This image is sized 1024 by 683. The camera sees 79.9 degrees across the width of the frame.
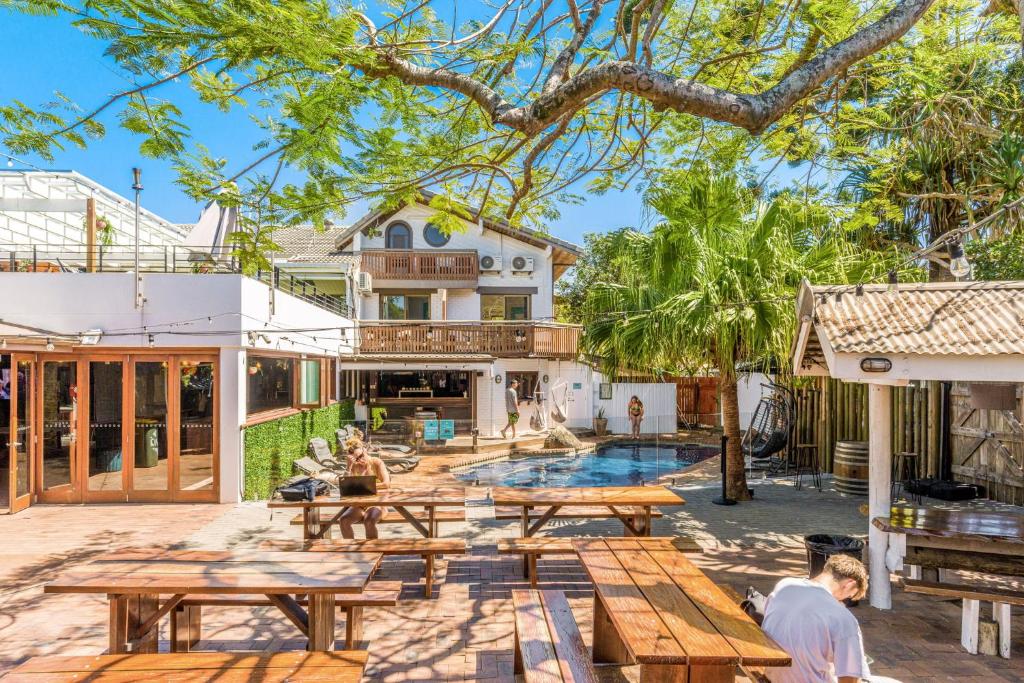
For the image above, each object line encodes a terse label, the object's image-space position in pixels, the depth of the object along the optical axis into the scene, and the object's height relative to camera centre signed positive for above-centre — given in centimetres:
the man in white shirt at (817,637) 318 -151
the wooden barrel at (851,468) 1091 -212
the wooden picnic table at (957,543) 515 -164
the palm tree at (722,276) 891 +114
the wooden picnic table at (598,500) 635 -161
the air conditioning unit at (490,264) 2247 +315
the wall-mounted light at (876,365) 525 -12
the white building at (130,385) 1008 -60
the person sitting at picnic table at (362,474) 694 -162
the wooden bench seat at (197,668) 314 -170
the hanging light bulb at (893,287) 622 +65
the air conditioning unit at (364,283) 1992 +218
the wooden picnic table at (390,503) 653 -166
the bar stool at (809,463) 1189 -237
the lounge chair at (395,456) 1408 -258
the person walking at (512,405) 1948 -181
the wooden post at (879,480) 561 -123
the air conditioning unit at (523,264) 2264 +319
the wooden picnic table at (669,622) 284 -145
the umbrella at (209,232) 1063 +212
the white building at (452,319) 2048 +104
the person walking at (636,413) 1983 -204
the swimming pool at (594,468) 1399 -295
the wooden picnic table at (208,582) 388 -154
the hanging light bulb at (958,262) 608 +89
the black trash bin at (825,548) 579 -189
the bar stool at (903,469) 1138 -226
